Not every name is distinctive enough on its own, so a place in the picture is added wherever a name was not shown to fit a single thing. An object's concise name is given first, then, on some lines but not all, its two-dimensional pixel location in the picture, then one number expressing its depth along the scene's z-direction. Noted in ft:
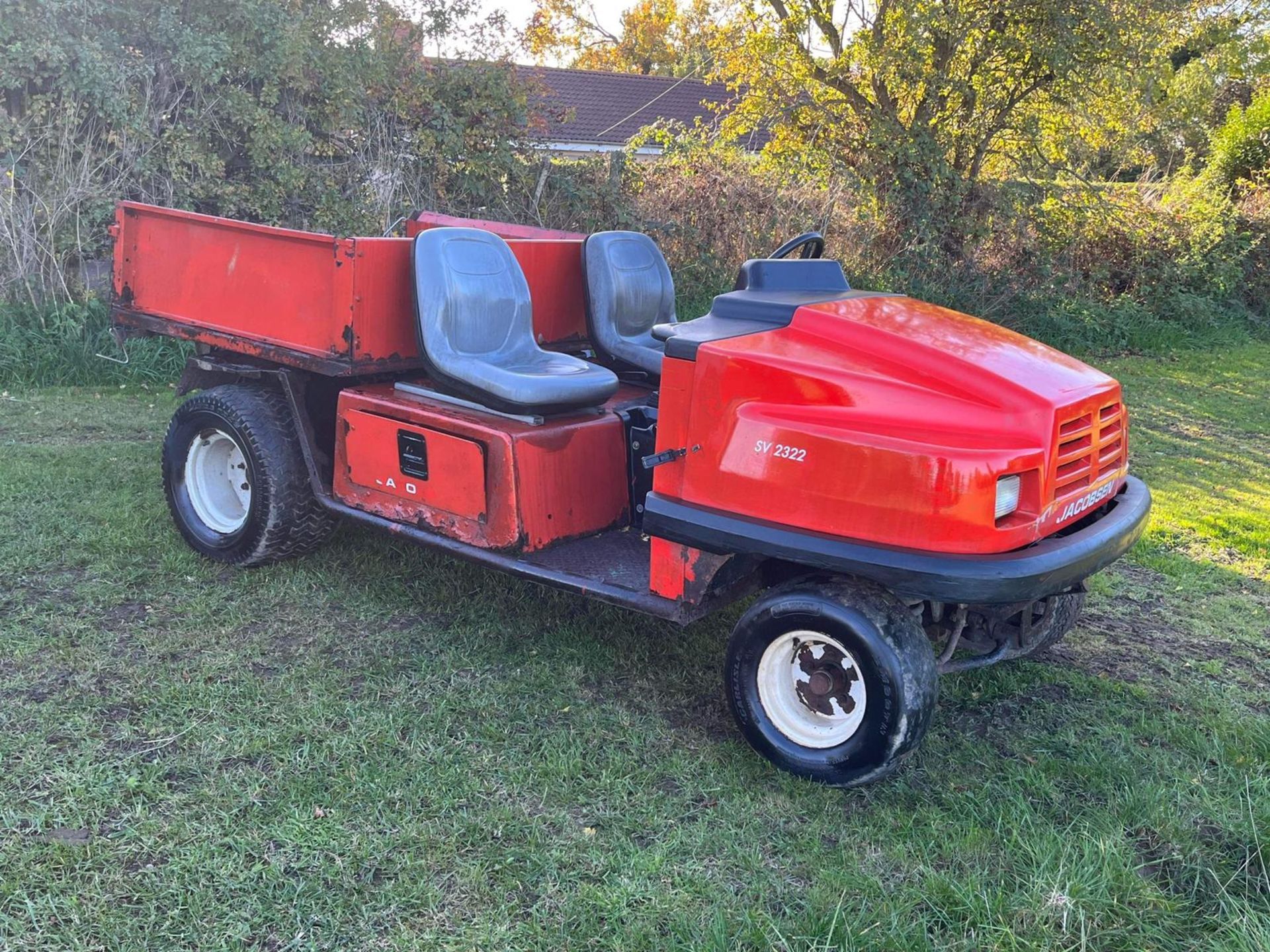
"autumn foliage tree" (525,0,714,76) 86.17
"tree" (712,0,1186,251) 32.53
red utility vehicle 9.25
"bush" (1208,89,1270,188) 48.78
